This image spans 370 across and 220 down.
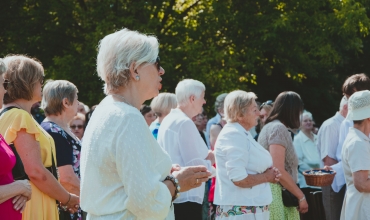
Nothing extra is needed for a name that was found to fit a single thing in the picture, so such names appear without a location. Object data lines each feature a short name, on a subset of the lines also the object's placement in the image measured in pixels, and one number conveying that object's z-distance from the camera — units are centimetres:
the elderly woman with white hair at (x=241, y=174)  893
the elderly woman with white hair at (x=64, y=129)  797
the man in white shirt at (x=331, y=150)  1139
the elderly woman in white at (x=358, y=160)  863
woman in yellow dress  673
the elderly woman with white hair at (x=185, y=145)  963
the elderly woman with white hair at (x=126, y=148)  458
